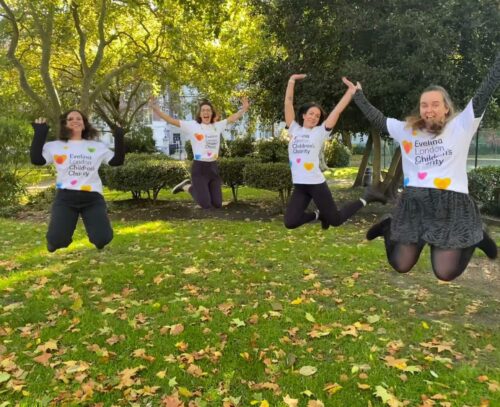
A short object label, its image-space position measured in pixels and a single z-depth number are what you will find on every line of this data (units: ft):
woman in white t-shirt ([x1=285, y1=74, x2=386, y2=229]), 19.43
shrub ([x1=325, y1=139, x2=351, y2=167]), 100.63
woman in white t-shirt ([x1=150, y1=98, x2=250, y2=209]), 23.61
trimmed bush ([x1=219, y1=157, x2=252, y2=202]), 48.08
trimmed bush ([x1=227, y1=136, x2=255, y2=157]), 60.34
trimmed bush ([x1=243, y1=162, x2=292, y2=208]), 41.70
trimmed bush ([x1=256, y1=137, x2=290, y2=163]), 51.56
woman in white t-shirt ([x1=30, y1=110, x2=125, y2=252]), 18.89
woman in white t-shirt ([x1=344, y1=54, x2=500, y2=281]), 14.92
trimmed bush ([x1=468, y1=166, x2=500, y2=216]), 41.52
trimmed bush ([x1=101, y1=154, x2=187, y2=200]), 45.47
